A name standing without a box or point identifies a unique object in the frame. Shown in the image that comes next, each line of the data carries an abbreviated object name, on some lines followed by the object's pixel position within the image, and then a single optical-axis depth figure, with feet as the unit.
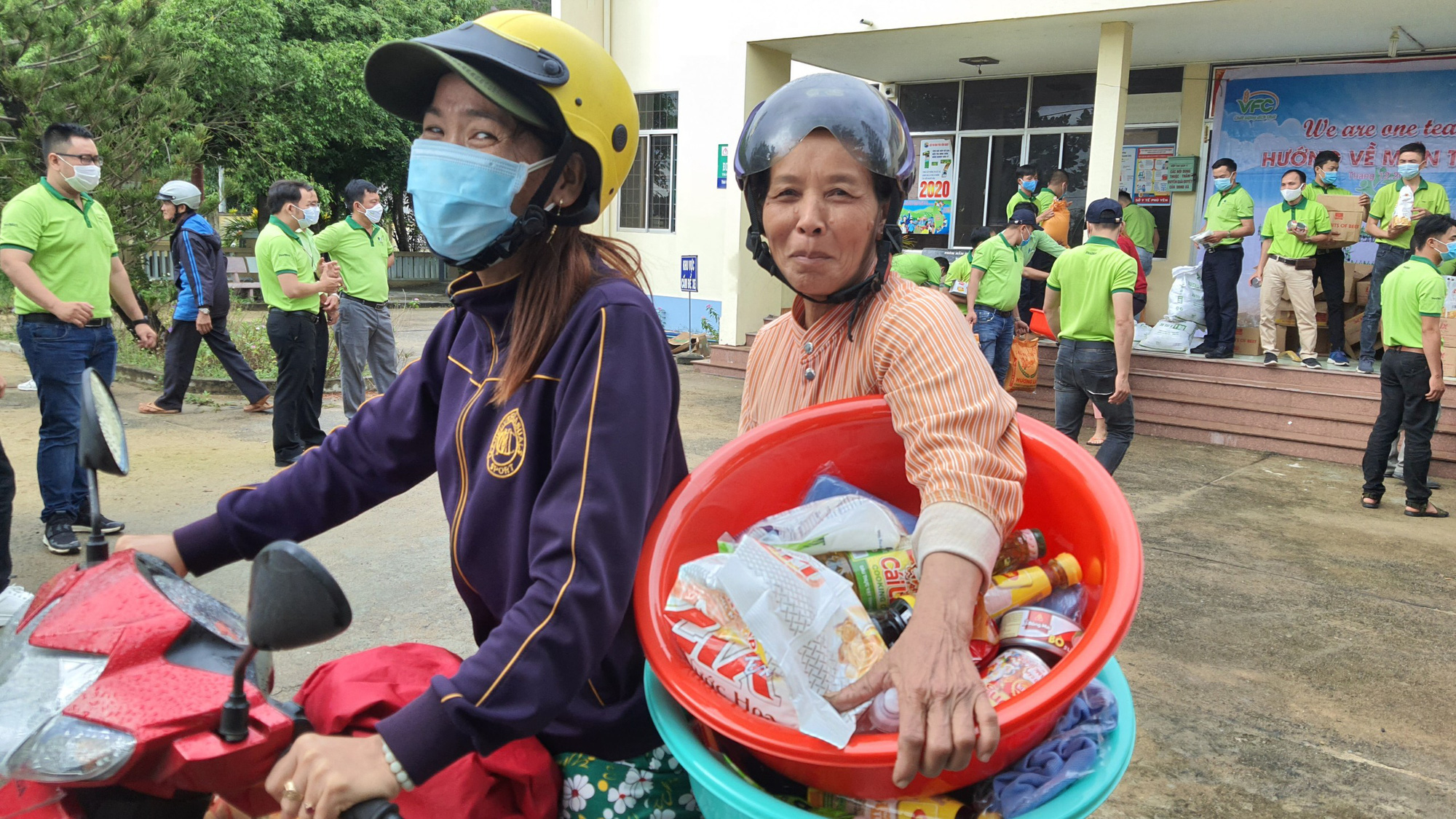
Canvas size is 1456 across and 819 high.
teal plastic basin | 3.75
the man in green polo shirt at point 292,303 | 23.02
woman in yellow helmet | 3.93
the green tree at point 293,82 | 60.08
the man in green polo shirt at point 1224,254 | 32.35
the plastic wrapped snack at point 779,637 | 3.85
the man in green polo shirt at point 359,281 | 24.97
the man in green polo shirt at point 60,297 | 16.57
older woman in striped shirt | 3.77
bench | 67.15
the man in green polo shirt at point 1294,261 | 31.04
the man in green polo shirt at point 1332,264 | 32.12
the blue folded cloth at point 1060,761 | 3.88
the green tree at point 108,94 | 32.24
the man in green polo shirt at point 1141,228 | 37.24
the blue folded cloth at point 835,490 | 5.26
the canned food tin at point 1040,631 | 4.44
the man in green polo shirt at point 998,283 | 29.48
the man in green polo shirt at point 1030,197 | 33.58
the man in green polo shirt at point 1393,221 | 29.60
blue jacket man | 27.37
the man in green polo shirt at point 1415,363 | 21.43
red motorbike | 3.48
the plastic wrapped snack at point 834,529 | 4.79
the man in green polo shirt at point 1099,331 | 21.30
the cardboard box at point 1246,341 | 34.58
